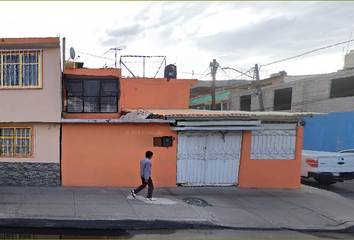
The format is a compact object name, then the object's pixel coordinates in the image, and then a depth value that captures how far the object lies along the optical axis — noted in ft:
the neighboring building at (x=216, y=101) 74.74
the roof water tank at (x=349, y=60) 55.72
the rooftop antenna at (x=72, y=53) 29.53
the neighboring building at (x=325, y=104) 43.93
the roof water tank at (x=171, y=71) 42.16
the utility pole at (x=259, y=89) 49.49
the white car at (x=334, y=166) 26.09
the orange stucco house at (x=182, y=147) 22.30
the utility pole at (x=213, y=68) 51.93
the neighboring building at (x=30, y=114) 21.67
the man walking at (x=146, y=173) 18.58
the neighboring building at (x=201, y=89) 100.05
